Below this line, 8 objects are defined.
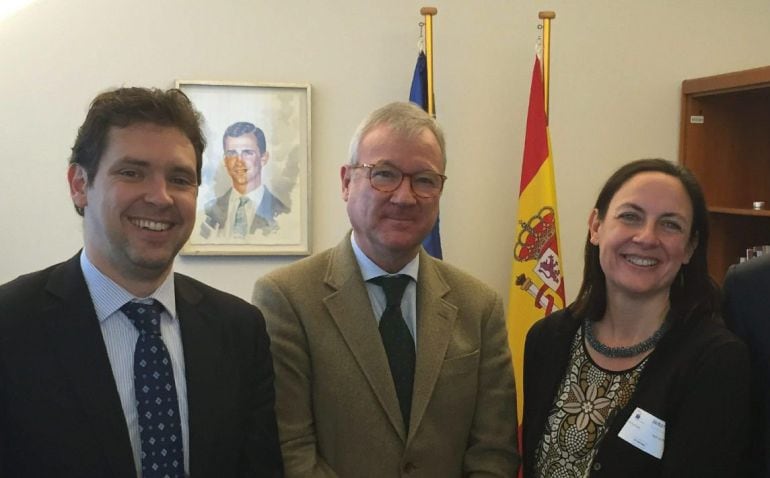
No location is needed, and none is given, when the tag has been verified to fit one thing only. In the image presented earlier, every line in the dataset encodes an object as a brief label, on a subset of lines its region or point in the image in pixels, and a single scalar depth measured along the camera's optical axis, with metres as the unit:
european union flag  3.26
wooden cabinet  3.63
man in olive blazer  1.63
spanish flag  3.33
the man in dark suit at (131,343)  1.26
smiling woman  1.51
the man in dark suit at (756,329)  1.52
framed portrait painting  3.30
